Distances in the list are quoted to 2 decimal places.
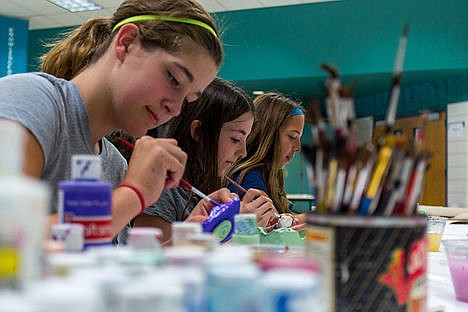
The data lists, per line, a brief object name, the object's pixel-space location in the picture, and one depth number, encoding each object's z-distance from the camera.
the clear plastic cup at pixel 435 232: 1.50
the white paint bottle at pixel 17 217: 0.30
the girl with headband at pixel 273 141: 2.33
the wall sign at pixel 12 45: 5.16
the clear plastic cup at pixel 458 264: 0.85
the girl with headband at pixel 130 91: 0.88
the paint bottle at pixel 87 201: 0.52
